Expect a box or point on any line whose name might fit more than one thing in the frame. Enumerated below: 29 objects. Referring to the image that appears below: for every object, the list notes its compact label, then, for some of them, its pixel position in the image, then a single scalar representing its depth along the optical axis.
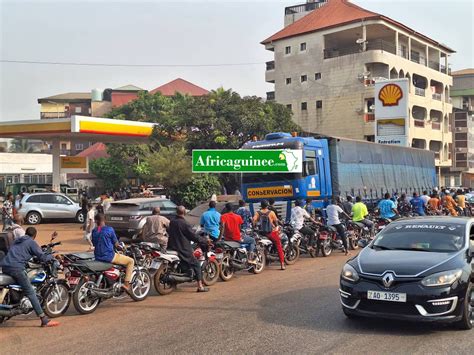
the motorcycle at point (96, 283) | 8.10
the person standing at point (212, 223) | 11.15
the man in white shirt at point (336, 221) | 14.45
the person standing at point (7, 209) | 18.39
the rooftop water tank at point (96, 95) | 86.06
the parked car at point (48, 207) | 24.50
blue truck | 16.83
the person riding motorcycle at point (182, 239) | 9.50
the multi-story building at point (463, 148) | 58.78
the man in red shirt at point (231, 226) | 11.29
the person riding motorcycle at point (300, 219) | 13.48
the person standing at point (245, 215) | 14.34
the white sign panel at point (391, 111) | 31.43
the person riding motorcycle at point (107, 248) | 8.48
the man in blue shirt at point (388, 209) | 15.89
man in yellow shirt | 15.58
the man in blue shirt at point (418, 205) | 19.73
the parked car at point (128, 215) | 16.55
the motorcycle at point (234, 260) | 10.87
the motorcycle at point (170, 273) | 9.46
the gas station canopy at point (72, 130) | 27.25
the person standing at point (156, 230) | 10.72
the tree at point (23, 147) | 76.50
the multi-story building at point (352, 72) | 47.09
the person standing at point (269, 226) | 12.23
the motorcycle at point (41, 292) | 7.25
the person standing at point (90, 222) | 15.68
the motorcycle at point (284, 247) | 12.14
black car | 6.14
